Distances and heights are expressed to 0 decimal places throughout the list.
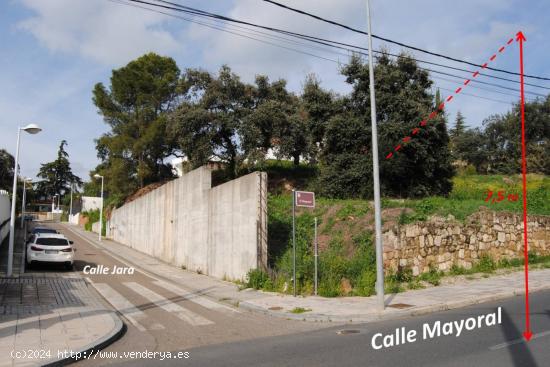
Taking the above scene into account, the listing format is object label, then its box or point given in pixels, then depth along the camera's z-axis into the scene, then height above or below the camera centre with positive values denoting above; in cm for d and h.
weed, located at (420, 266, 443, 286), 1455 -189
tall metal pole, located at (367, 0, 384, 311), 1101 +20
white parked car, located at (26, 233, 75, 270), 1864 -139
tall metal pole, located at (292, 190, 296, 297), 1327 -135
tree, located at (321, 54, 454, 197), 2547 +488
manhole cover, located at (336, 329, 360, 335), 890 -223
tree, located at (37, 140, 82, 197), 9844 +870
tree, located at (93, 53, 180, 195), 4291 +969
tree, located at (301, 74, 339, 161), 2939 +707
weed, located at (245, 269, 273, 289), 1464 -199
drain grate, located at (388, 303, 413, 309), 1123 -215
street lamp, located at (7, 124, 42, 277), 1563 +24
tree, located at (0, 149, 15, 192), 6500 +666
